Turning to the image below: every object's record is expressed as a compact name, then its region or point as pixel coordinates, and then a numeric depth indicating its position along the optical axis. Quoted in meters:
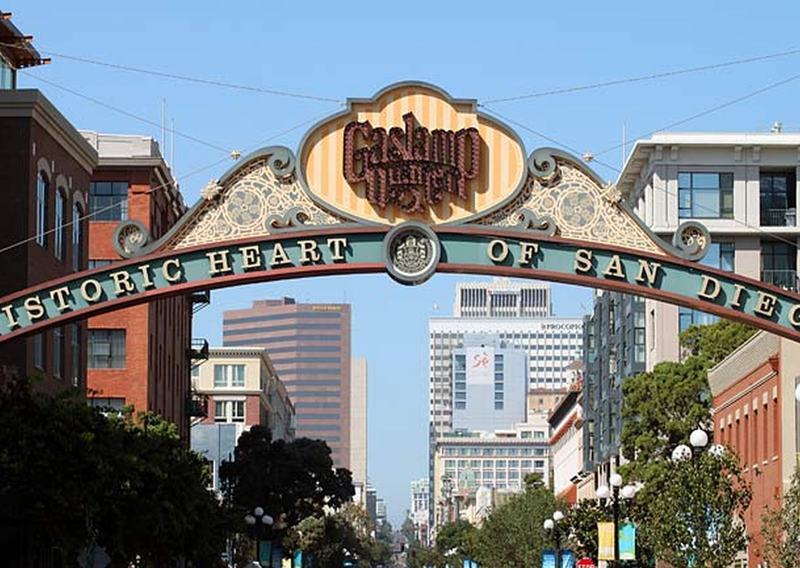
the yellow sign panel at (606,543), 58.03
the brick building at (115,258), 80.56
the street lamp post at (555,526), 71.94
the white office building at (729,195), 100.88
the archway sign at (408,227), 29.44
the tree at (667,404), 89.19
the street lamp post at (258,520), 75.56
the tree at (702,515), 43.81
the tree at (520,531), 104.62
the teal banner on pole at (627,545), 53.69
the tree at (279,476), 114.62
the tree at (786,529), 40.66
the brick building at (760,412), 54.16
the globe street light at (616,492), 51.03
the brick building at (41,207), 51.69
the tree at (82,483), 40.88
